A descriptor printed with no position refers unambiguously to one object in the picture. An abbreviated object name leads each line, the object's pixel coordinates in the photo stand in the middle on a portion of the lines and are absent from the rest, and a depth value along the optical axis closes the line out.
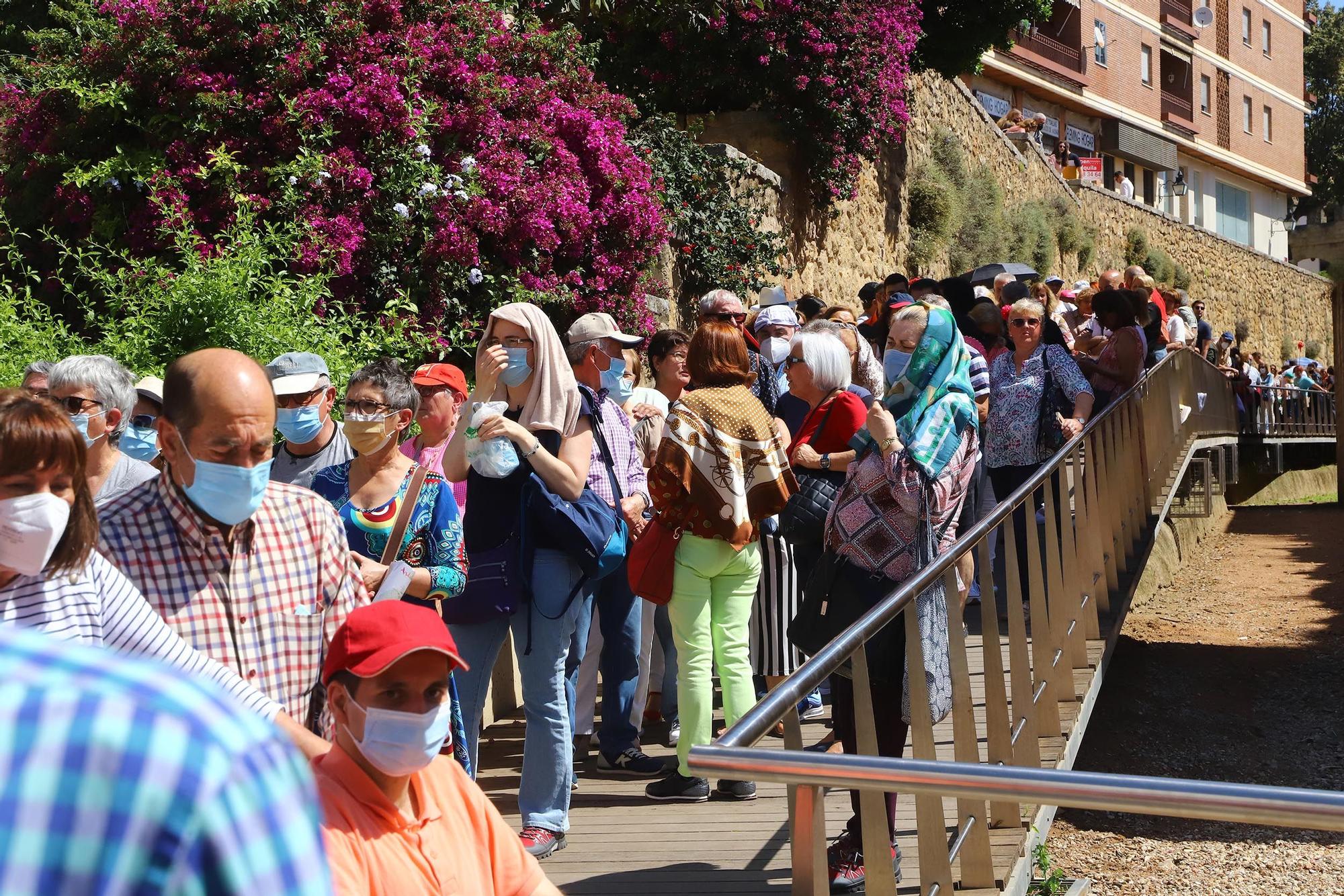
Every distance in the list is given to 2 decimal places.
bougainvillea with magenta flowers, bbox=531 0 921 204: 15.24
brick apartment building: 39.59
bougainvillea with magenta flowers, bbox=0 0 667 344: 9.37
